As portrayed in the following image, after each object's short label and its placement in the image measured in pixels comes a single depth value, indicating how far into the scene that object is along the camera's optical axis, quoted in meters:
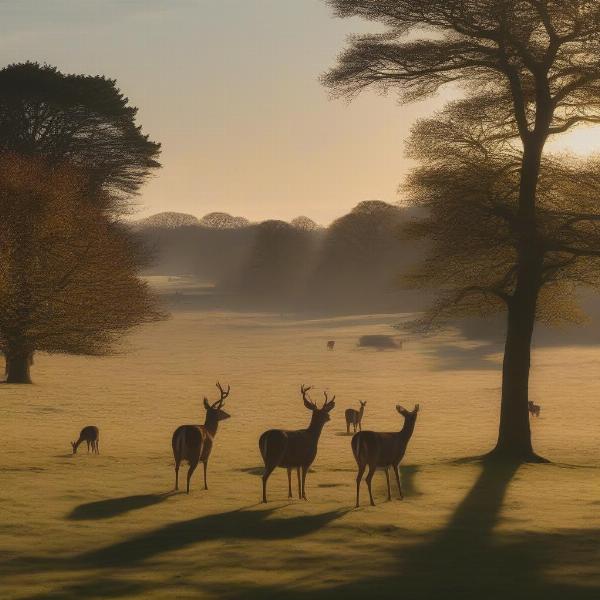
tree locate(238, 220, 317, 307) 167.25
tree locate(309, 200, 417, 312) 139.88
